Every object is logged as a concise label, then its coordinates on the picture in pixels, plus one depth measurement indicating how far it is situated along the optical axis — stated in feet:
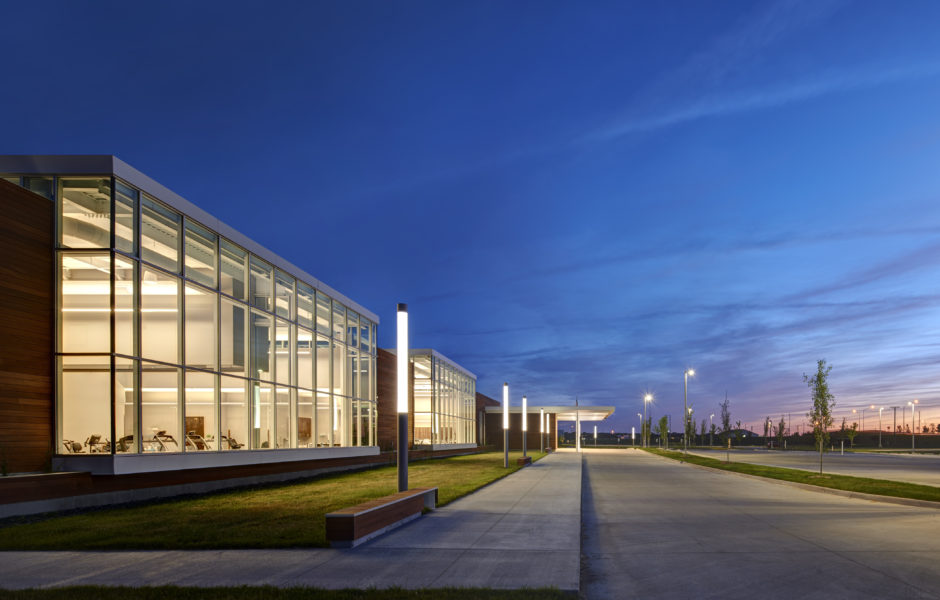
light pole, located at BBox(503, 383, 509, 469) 122.79
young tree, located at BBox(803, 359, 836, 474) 104.58
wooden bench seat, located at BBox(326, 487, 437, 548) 35.35
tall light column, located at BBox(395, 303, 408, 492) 50.42
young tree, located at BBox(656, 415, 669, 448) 321.46
